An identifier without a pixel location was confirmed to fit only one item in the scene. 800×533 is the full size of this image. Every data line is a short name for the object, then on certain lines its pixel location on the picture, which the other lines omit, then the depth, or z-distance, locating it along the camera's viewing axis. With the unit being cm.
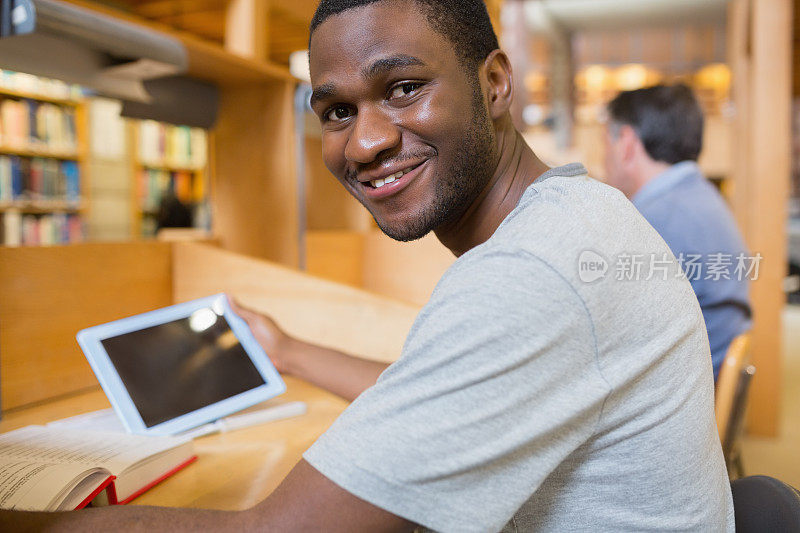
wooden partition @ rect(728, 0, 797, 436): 302
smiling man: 55
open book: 74
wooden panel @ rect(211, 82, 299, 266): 195
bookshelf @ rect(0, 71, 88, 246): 376
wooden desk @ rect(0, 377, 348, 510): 90
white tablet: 113
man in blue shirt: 212
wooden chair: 126
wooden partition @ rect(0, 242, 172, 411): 126
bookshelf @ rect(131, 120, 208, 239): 467
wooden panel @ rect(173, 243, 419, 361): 152
